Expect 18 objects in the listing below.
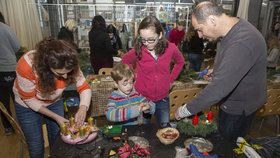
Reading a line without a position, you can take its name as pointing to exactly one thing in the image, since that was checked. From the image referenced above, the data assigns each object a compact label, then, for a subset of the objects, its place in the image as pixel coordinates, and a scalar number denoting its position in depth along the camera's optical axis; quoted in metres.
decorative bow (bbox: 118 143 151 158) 1.28
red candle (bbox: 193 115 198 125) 1.56
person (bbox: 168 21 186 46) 5.39
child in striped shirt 1.64
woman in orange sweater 1.41
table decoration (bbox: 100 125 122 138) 1.49
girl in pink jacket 1.87
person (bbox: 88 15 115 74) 3.63
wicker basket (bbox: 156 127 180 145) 1.39
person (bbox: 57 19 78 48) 4.31
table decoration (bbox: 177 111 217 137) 1.51
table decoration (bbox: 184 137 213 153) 1.36
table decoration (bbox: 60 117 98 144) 1.40
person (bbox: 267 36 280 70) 4.19
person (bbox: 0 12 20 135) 2.79
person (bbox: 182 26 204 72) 4.50
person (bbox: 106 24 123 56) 4.79
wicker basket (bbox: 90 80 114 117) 2.90
